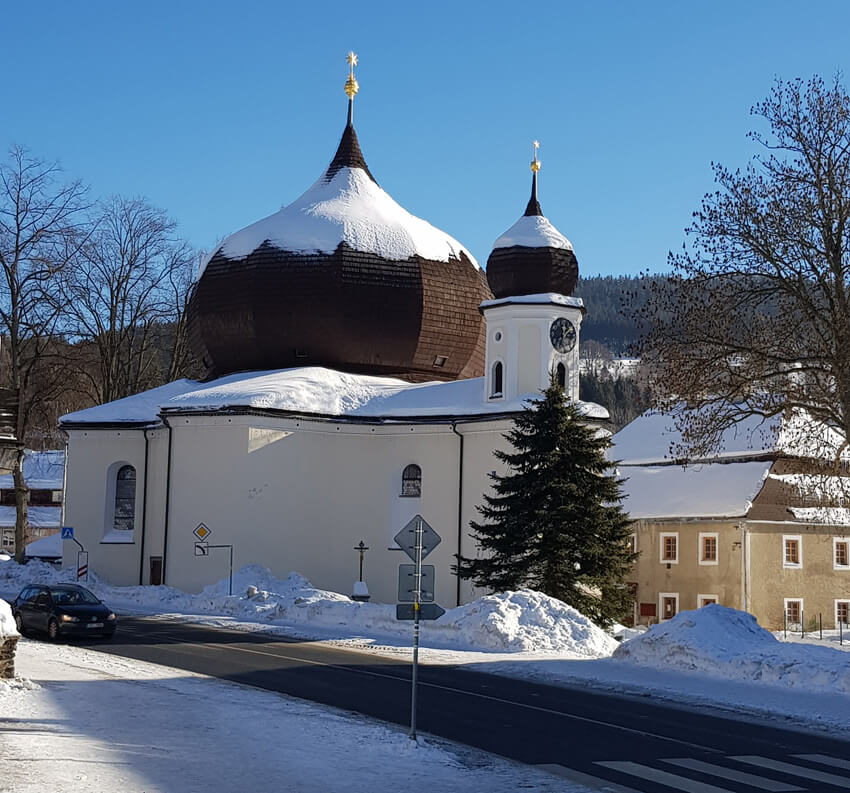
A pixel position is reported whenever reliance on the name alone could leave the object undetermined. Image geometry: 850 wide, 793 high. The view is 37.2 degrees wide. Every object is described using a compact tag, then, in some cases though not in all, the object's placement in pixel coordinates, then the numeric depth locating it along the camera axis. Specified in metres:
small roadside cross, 38.90
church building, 38.44
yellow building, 39.88
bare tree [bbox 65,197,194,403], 51.50
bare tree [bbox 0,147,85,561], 43.44
